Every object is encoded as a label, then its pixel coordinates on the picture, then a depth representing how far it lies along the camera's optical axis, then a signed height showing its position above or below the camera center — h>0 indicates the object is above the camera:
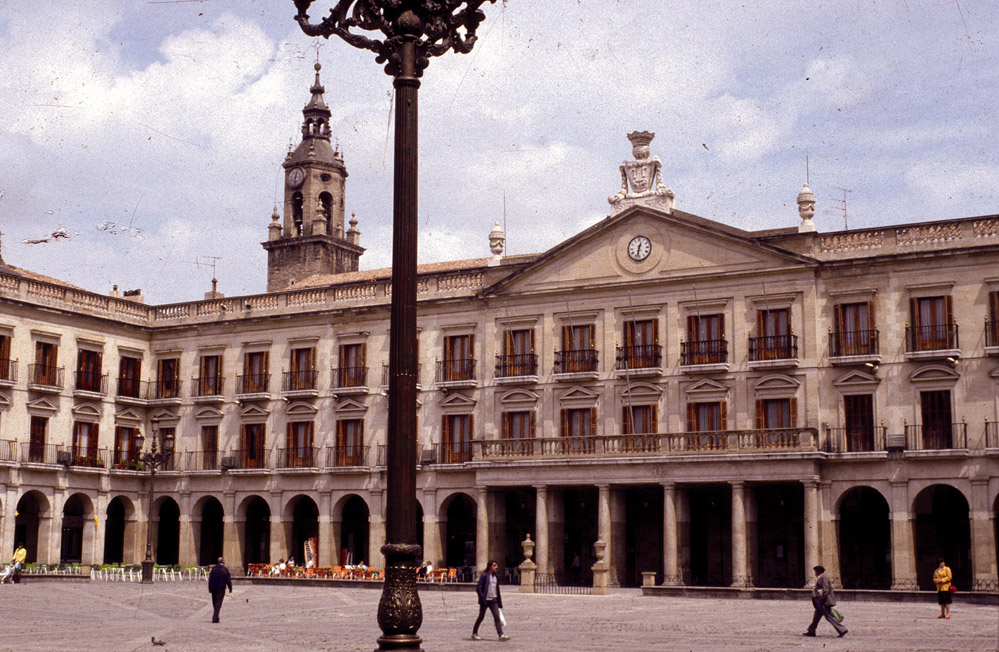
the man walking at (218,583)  27.97 -1.67
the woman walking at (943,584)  29.78 -1.75
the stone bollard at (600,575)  42.50 -2.25
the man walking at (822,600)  24.72 -1.77
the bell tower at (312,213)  78.25 +18.02
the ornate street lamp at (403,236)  12.57 +2.75
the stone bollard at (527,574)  43.91 -2.29
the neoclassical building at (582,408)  44.97 +3.92
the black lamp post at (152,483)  46.38 +0.81
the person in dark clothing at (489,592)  23.77 -1.58
